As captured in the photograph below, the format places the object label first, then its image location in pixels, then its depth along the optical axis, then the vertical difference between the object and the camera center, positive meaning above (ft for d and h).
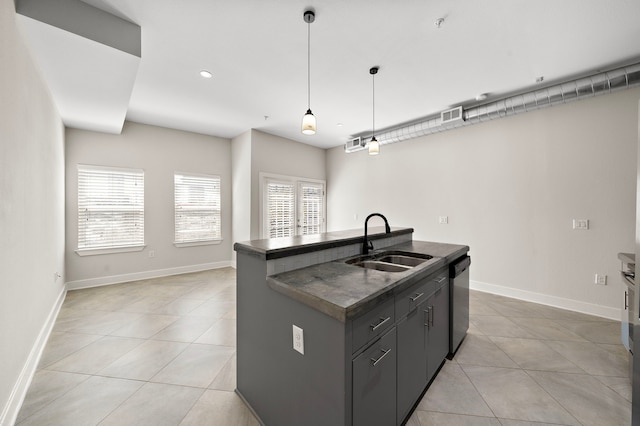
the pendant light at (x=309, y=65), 6.56 +5.14
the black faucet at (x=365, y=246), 7.23 -1.03
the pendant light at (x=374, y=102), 9.33 +5.26
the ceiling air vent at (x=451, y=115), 12.00 +4.73
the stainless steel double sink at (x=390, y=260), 6.68 -1.44
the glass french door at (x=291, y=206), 17.43 +0.32
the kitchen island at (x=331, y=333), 3.62 -2.19
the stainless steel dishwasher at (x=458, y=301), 7.21 -2.79
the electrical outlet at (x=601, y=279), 10.08 -2.82
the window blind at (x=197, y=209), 16.65 +0.11
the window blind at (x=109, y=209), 13.67 +0.09
